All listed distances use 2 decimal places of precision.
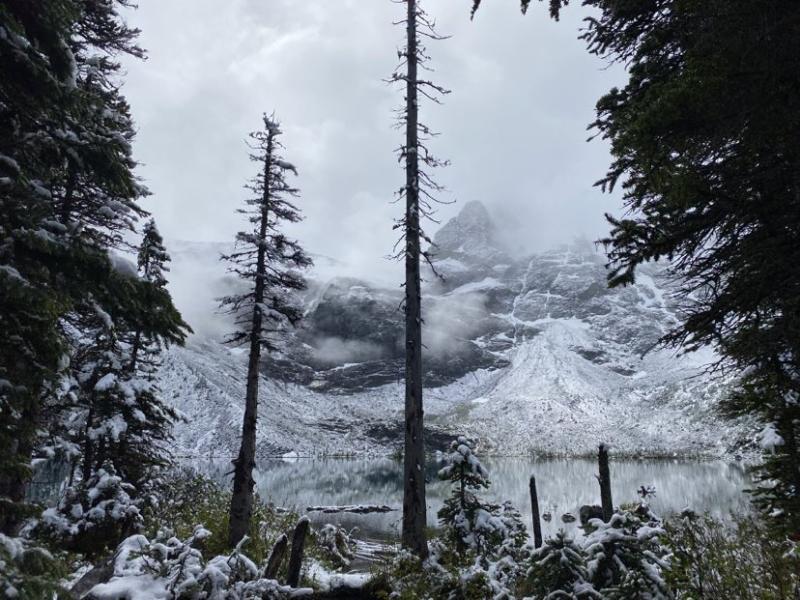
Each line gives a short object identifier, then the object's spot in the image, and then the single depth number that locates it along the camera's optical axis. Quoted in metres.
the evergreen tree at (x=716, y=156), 4.67
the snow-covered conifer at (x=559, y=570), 4.82
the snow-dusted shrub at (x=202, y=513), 14.11
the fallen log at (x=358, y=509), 42.23
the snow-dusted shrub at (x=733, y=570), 5.16
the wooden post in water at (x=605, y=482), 7.95
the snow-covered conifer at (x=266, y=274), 16.20
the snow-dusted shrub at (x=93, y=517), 12.71
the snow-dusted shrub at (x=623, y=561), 4.48
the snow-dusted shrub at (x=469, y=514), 11.80
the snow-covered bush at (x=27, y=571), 2.88
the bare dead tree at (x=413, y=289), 11.87
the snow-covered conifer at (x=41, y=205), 4.34
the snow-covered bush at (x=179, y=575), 5.20
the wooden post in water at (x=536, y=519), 18.96
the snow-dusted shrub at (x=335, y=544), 17.78
